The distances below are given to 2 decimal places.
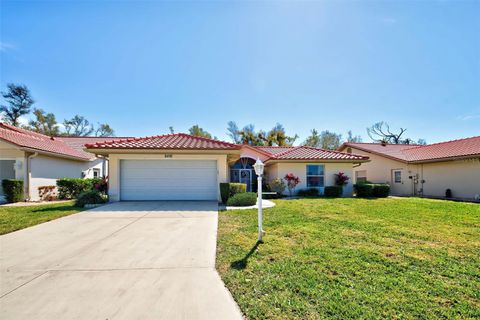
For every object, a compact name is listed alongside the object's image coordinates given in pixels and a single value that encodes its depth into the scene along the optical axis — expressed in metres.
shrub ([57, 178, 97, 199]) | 14.66
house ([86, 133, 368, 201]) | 11.64
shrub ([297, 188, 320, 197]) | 15.89
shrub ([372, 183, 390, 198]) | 15.62
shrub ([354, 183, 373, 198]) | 15.54
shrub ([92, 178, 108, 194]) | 12.41
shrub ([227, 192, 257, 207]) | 10.76
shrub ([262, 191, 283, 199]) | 14.96
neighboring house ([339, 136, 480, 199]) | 15.03
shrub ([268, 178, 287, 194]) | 15.43
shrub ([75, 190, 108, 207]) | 10.60
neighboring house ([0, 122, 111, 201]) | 13.28
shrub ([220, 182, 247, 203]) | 11.77
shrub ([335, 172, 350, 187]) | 16.08
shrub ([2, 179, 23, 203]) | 12.58
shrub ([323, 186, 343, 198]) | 15.53
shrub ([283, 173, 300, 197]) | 15.59
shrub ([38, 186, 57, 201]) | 13.97
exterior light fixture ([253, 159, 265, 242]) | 5.37
